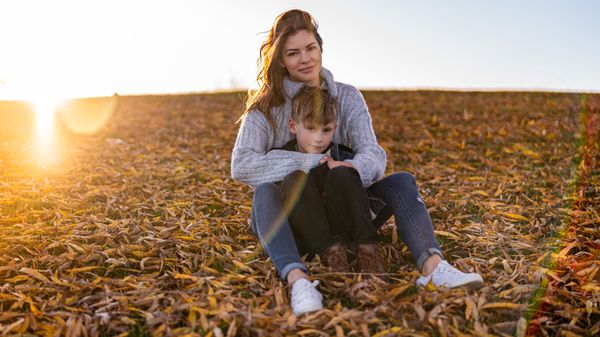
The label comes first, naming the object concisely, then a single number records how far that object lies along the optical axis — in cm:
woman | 339
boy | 344
